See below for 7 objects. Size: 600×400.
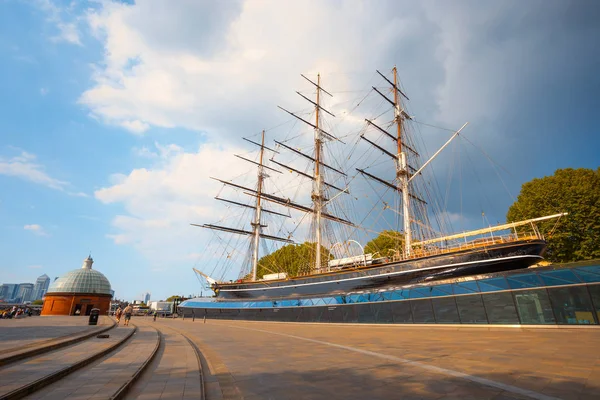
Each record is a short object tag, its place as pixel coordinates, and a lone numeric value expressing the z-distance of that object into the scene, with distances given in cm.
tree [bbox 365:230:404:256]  4738
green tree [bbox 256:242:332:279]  5734
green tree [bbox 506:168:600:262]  2716
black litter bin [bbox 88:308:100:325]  2125
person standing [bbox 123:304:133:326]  2539
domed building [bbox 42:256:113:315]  4816
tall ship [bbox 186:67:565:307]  2120
